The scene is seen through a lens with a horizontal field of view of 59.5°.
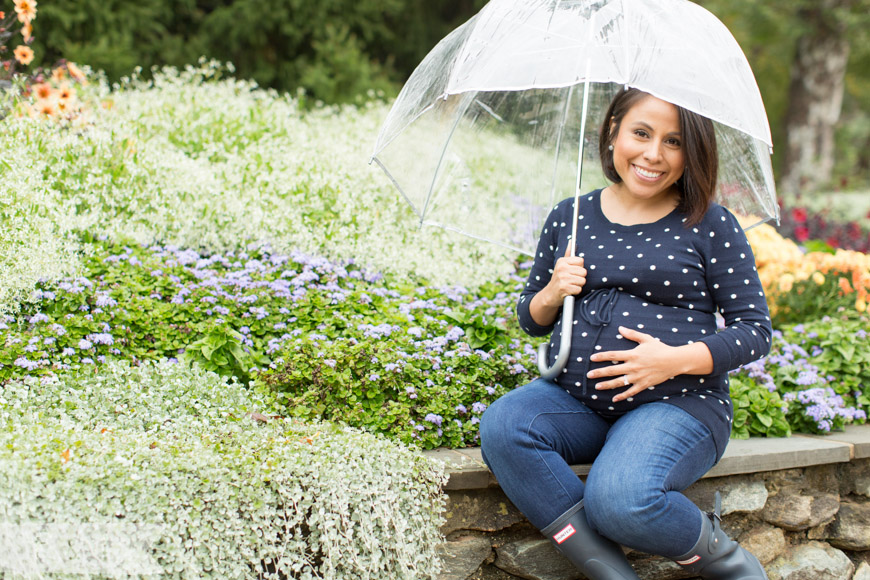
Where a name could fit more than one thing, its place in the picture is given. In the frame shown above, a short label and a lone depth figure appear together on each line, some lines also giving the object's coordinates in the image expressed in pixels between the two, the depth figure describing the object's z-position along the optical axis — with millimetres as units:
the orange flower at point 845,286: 3990
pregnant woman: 1951
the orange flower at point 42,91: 4125
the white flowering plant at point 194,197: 3039
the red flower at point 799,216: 6410
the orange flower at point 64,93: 4169
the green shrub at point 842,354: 3199
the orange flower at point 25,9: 3928
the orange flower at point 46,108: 3990
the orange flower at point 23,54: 4105
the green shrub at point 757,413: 2797
